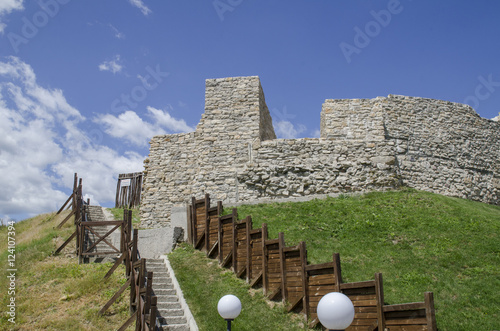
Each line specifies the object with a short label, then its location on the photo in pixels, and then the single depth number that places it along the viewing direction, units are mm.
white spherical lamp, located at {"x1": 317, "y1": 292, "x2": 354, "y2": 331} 5137
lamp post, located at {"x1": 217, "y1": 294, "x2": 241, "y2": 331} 6992
